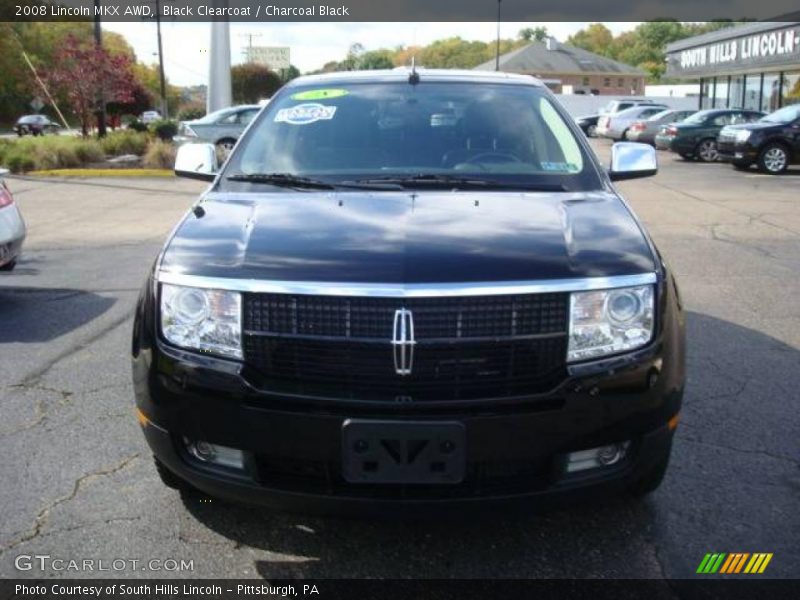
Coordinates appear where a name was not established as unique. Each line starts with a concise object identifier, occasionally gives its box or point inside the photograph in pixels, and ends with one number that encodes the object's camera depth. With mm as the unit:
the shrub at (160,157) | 19875
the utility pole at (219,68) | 22797
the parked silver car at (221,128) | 20047
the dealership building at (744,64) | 27770
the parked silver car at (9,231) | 6297
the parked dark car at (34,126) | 46625
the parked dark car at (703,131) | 22969
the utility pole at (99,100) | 22859
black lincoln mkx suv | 2506
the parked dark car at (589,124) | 39656
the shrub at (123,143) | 21578
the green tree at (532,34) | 132250
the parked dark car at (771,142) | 18703
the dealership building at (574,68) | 78744
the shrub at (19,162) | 18609
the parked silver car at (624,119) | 31984
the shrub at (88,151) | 20188
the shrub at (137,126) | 27828
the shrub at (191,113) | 49531
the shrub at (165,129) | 26473
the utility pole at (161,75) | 46750
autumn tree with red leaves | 22531
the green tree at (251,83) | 56219
